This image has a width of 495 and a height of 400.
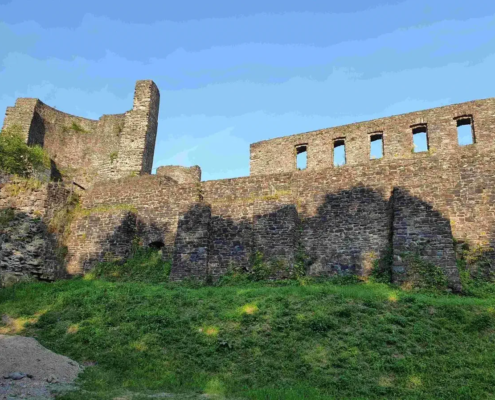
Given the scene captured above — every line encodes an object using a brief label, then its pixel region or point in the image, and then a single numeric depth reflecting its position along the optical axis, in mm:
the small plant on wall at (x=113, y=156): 26758
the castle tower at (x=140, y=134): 24453
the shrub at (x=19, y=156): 23359
